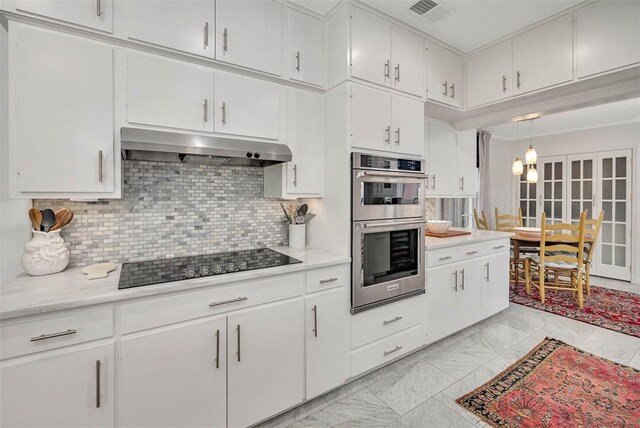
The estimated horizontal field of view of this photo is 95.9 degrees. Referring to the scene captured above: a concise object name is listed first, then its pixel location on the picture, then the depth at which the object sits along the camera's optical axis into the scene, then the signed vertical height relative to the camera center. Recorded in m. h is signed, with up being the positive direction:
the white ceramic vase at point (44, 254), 1.56 -0.24
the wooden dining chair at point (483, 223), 4.98 -0.21
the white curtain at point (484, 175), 5.62 +0.71
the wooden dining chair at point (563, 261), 3.77 -0.68
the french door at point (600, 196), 4.93 +0.27
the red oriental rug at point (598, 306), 3.26 -1.24
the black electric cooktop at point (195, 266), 1.55 -0.34
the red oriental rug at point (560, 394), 1.86 -1.33
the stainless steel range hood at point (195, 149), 1.60 +0.38
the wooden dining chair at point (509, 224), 5.03 -0.22
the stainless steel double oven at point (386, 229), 2.12 -0.14
